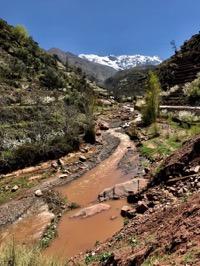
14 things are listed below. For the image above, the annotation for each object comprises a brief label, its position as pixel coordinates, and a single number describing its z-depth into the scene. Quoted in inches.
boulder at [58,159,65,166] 561.4
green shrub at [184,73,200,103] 1014.6
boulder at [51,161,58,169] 552.0
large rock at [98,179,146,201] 401.8
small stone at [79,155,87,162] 590.9
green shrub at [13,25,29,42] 1422.2
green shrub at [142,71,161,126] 798.1
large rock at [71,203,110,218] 369.6
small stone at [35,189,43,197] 443.0
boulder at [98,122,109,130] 863.8
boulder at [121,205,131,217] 344.2
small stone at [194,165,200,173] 320.1
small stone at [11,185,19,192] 469.9
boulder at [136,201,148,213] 317.6
